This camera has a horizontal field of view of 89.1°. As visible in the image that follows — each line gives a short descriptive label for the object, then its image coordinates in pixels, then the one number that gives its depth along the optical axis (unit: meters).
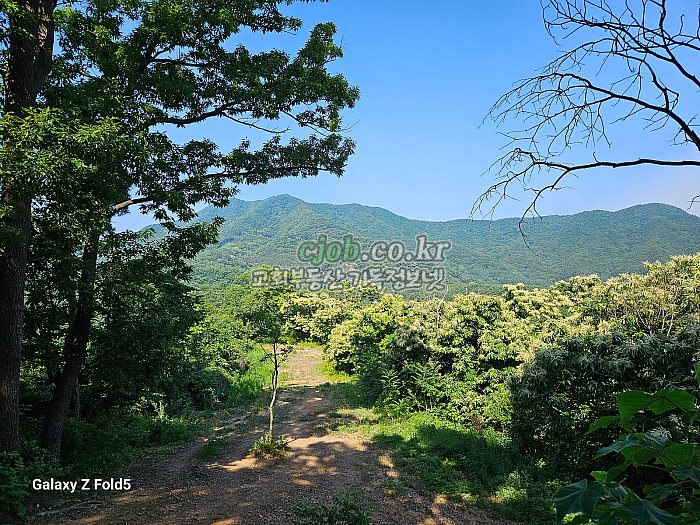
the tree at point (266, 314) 7.52
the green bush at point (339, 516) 3.54
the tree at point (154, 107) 4.52
